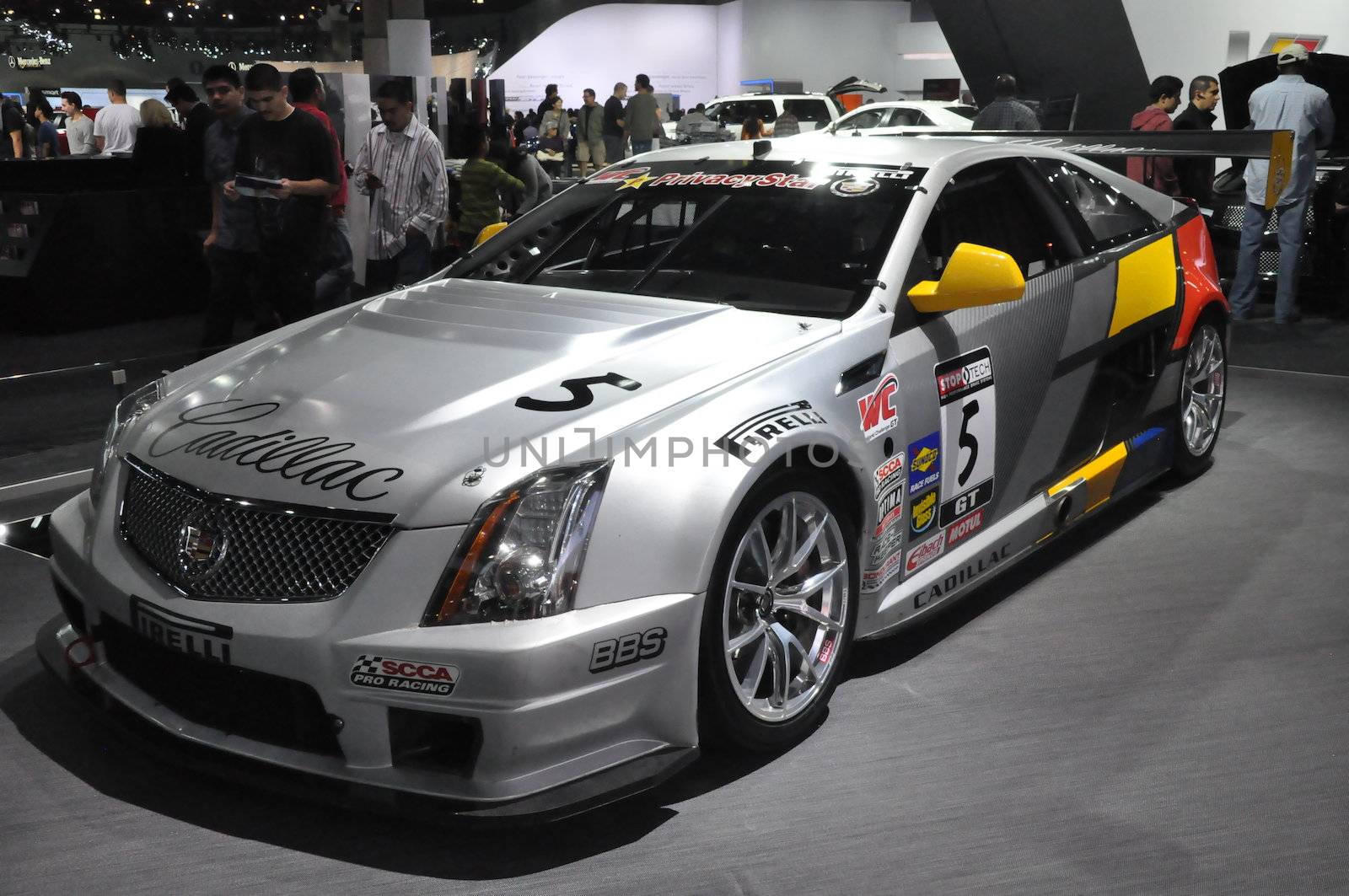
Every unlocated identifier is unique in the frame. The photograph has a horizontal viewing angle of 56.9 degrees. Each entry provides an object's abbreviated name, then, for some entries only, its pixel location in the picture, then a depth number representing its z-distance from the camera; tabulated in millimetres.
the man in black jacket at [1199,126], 8727
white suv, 19516
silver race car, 2234
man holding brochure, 5645
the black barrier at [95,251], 8453
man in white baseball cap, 7844
